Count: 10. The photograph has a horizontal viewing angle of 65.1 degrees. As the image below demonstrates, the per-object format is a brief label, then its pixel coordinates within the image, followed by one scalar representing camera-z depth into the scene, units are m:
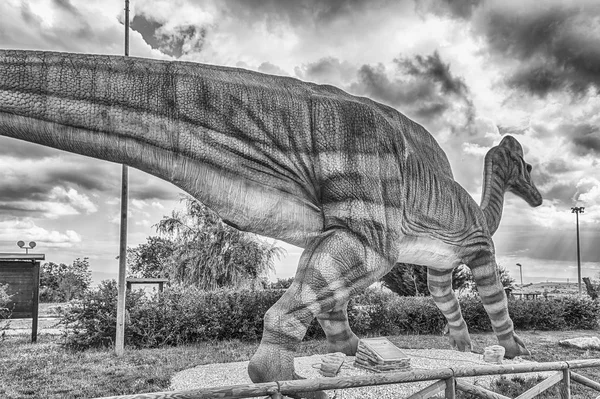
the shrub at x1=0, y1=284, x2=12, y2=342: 8.13
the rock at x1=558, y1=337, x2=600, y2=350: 8.51
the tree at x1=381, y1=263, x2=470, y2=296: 14.05
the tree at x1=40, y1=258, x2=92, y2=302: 22.50
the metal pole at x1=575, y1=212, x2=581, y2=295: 25.42
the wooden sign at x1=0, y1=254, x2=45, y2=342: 9.37
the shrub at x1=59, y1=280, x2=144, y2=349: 8.59
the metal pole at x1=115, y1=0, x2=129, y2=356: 7.86
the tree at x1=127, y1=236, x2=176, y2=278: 26.09
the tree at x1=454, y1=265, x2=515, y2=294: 14.22
